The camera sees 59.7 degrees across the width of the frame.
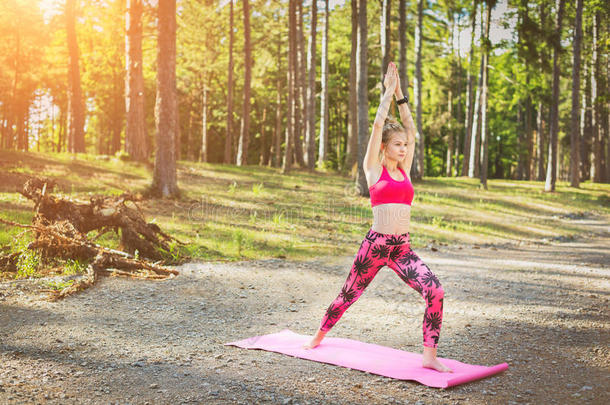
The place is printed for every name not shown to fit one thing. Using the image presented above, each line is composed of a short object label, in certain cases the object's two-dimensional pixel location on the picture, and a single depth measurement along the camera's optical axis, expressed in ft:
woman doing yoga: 16.10
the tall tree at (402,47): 77.10
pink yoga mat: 15.72
